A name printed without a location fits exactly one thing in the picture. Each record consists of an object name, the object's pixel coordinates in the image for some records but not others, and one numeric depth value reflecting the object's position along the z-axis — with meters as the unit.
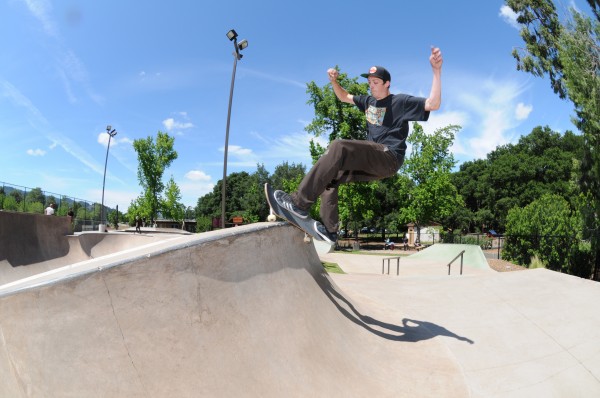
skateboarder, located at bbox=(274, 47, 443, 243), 4.23
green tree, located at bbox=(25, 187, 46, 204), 25.17
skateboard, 4.18
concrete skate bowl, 2.35
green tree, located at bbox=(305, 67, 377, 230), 31.84
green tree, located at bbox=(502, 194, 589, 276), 18.06
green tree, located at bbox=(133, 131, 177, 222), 41.56
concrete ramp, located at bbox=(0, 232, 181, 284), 11.45
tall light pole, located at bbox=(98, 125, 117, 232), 32.97
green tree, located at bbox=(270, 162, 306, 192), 58.69
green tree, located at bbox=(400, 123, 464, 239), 35.16
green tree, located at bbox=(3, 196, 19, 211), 22.61
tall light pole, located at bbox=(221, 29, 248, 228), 15.17
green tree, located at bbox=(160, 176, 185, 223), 43.31
